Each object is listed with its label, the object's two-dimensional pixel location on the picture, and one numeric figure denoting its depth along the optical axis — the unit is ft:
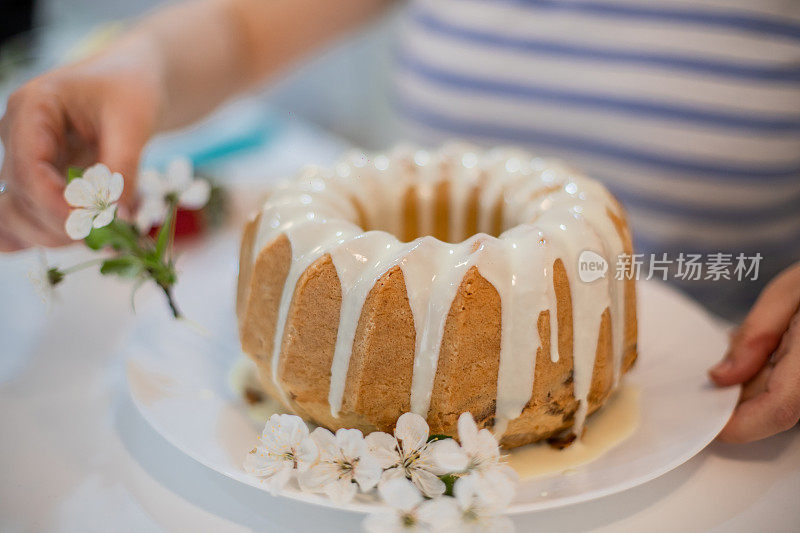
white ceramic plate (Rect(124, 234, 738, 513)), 2.26
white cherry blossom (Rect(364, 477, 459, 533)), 1.96
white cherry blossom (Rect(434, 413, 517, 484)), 2.01
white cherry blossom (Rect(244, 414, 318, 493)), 2.08
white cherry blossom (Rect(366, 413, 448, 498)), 2.06
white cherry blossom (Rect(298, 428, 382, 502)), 2.05
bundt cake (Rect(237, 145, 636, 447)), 2.28
